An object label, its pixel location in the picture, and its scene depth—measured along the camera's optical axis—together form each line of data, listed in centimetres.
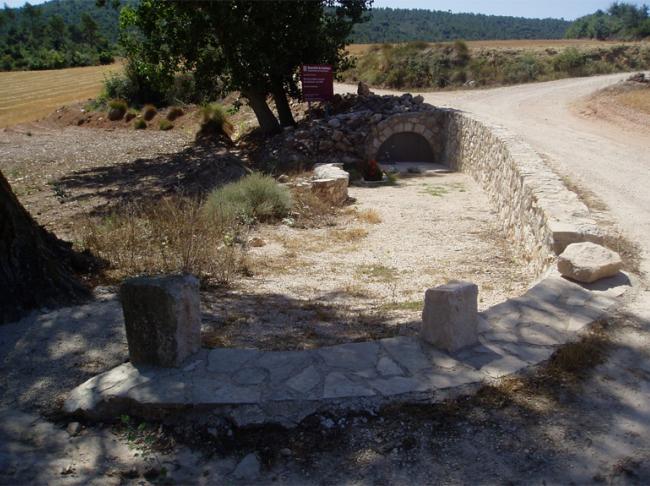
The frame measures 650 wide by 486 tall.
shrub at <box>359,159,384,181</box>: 1338
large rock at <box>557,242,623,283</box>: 480
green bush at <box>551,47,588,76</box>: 2818
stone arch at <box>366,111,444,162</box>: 1529
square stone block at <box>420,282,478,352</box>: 361
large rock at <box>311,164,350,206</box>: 1083
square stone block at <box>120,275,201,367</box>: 344
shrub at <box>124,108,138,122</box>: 2484
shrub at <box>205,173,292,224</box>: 891
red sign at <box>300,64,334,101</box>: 1538
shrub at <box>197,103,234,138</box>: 2023
